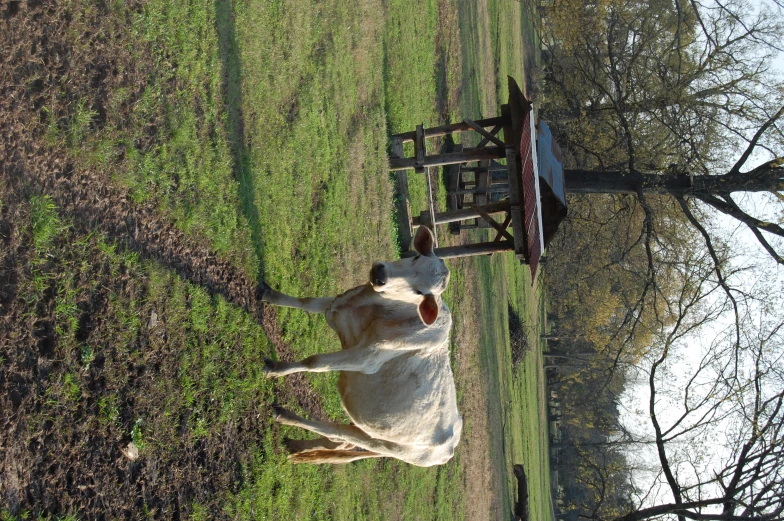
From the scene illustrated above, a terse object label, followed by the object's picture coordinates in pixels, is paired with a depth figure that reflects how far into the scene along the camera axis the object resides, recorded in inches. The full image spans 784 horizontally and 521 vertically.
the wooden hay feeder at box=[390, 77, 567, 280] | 351.9
